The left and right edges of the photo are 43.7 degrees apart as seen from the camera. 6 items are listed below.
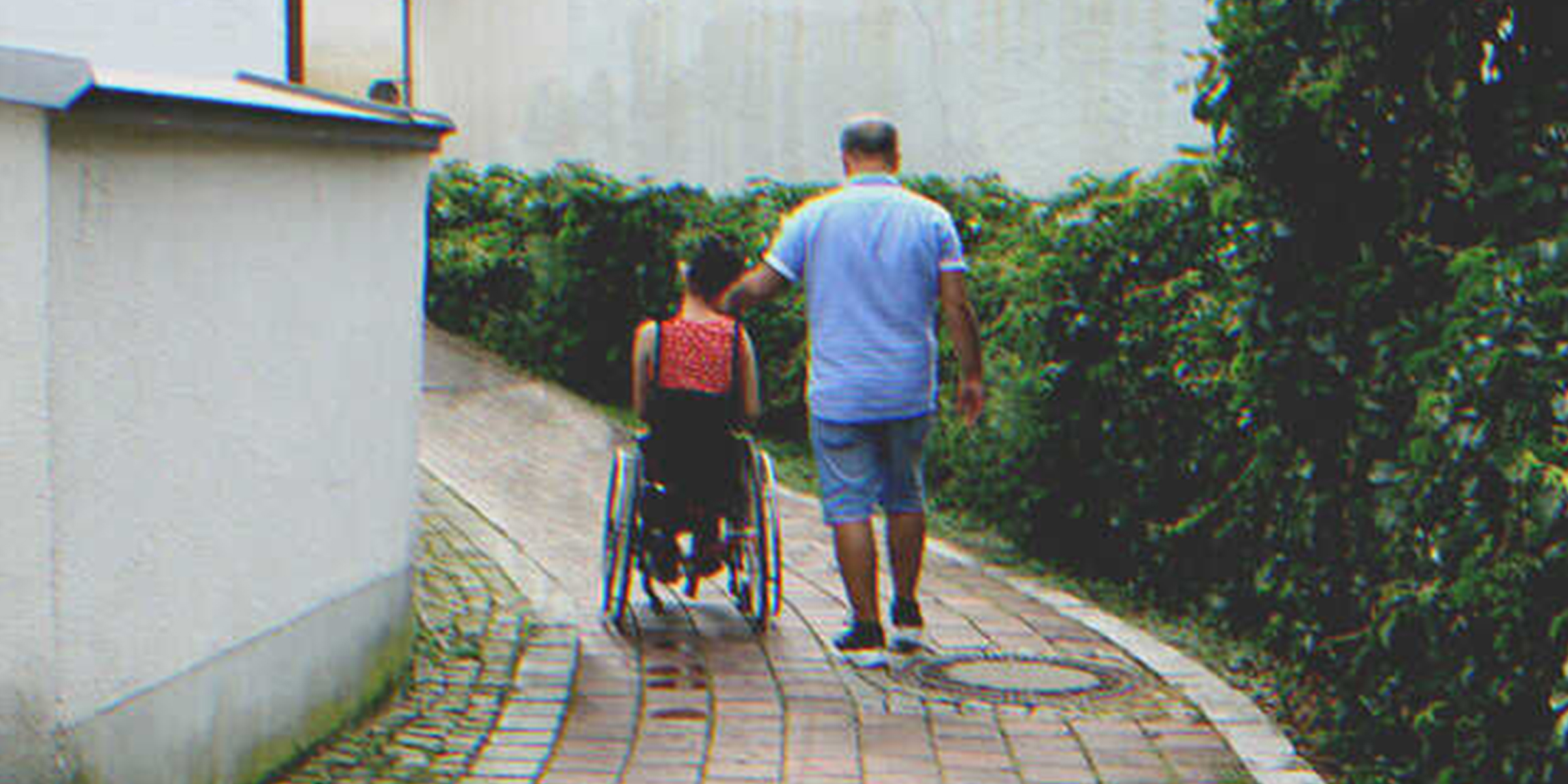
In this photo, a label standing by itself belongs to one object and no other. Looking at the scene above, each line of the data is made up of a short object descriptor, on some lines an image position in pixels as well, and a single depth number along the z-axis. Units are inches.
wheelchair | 285.0
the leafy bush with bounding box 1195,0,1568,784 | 174.9
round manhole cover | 257.4
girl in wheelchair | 285.4
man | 271.4
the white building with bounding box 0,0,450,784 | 154.9
